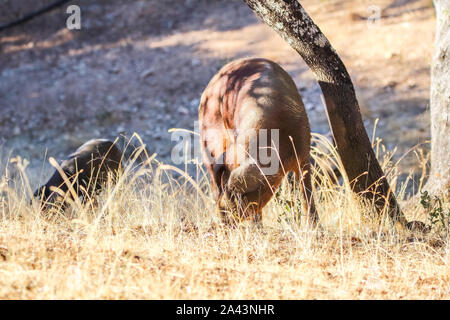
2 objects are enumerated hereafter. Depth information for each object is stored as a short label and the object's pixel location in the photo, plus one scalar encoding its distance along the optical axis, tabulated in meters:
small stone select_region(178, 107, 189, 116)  24.65
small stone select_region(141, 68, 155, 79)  27.52
